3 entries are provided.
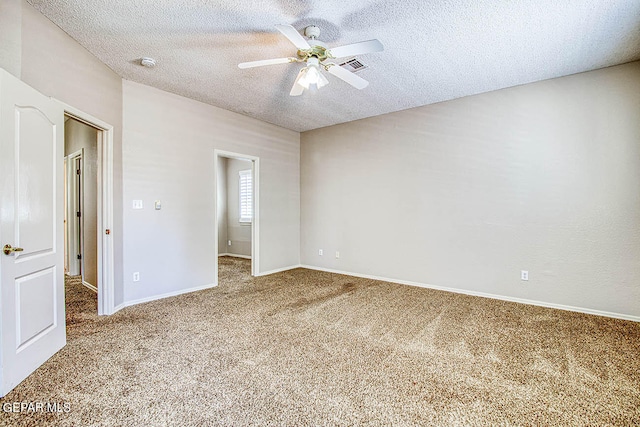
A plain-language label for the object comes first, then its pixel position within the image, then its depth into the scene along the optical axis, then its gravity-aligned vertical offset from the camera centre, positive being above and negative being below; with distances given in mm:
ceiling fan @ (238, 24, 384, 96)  2252 +1241
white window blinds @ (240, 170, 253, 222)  6906 +278
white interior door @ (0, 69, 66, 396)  1874 -159
